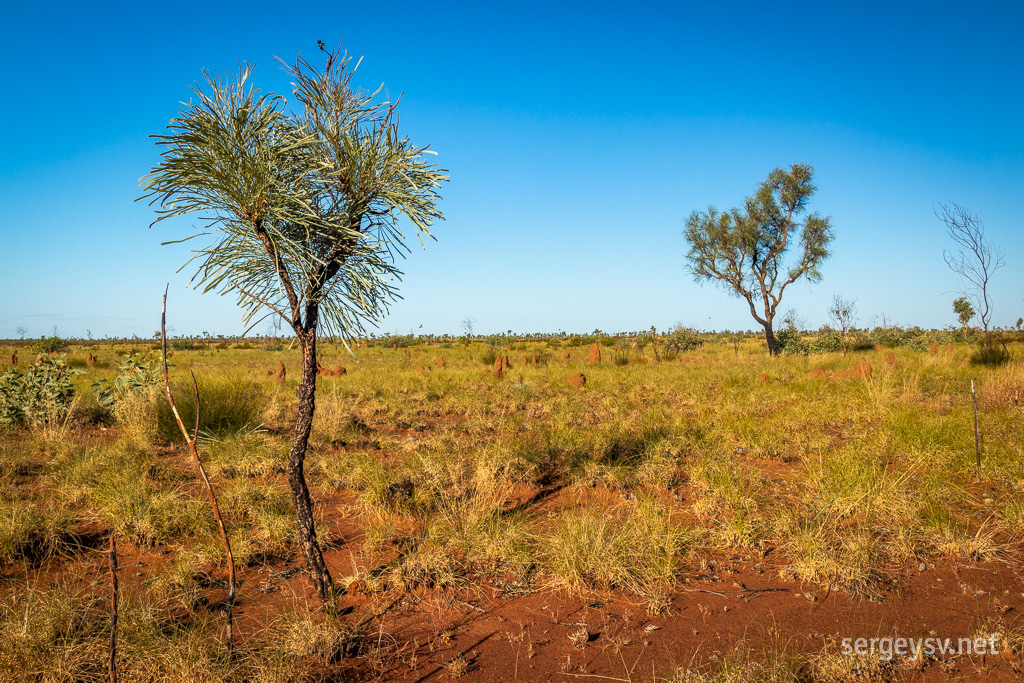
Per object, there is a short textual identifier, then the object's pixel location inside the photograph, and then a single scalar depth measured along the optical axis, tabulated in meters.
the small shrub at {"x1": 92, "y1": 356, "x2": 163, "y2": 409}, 7.78
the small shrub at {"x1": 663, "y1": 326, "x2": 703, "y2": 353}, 24.67
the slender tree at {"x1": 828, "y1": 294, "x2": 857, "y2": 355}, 24.43
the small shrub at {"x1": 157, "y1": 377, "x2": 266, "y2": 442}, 7.00
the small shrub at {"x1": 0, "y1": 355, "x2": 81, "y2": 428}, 7.21
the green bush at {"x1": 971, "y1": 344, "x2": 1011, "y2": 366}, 12.33
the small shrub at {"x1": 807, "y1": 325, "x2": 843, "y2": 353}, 23.27
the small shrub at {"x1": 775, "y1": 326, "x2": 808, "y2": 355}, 22.98
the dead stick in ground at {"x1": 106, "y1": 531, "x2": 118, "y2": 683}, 1.94
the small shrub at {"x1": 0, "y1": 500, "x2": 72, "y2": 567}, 3.72
